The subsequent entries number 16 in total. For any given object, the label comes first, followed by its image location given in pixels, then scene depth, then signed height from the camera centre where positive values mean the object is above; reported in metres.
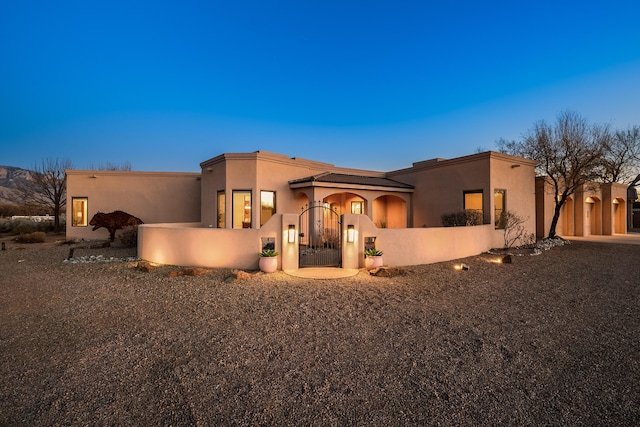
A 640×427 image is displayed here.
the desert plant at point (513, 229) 12.76 -0.64
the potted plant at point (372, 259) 8.57 -1.39
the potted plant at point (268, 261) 8.22 -1.39
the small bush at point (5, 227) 20.56 -0.82
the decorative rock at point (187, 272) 7.96 -1.68
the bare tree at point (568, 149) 14.06 +3.63
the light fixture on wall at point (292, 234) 8.39 -0.57
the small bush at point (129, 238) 13.38 -1.09
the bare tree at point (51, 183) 21.51 +2.72
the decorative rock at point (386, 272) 7.94 -1.68
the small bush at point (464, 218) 12.29 -0.11
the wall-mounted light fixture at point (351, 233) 8.51 -0.56
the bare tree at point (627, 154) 23.44 +5.48
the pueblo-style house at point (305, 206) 8.77 +0.57
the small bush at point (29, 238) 15.48 -1.27
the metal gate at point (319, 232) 11.60 -0.79
